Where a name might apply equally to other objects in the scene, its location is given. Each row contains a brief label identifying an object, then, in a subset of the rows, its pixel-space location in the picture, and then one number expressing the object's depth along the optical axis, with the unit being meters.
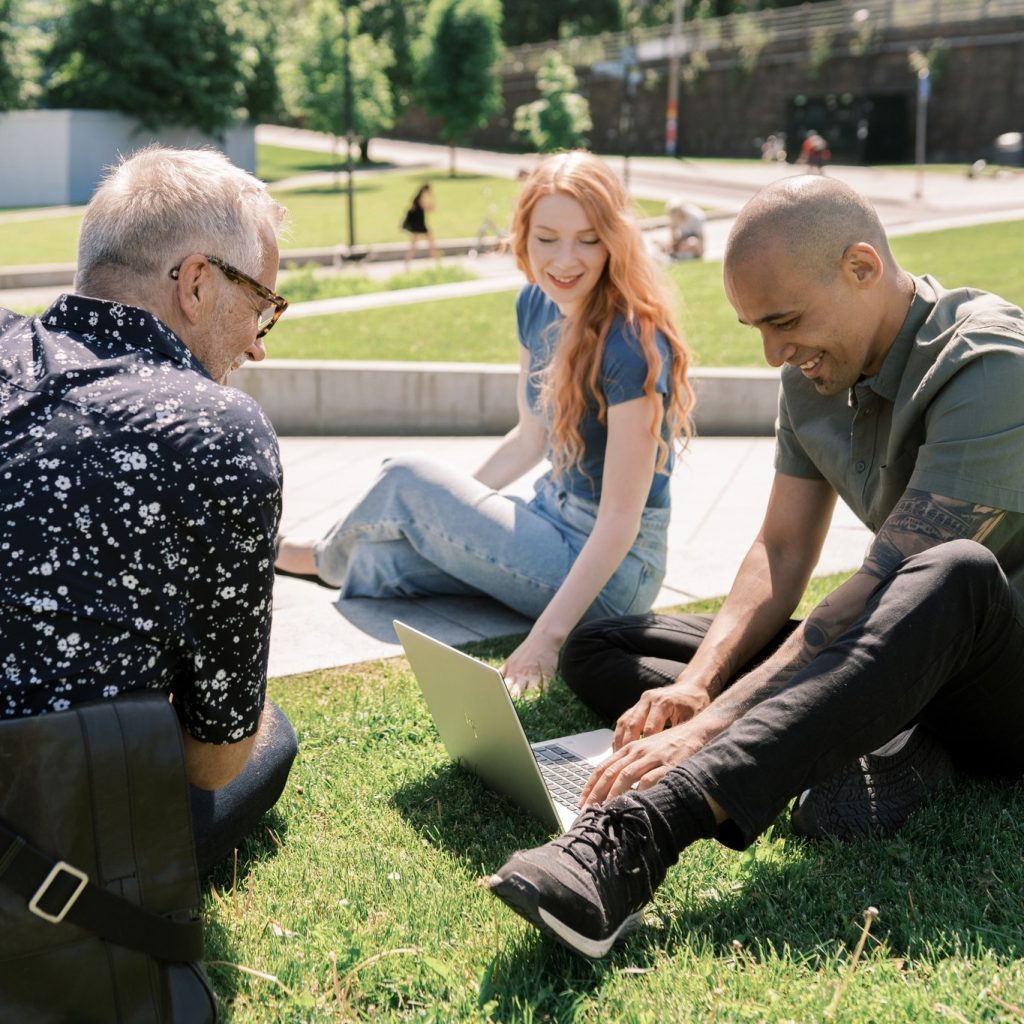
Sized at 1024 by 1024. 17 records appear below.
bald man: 2.33
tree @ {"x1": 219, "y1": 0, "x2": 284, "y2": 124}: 44.44
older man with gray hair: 1.85
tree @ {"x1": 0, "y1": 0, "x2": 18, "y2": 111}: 41.59
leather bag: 1.78
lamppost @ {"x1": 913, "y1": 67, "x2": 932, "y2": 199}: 29.73
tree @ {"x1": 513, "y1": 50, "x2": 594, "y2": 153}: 47.47
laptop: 2.71
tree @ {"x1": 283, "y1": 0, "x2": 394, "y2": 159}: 46.84
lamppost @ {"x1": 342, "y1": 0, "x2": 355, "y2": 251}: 19.05
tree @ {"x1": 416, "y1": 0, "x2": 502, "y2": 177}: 50.50
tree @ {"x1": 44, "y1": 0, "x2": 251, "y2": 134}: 42.91
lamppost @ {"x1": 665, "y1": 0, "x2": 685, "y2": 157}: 49.00
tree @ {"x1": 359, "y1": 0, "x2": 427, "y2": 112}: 59.25
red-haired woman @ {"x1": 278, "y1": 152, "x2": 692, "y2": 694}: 3.93
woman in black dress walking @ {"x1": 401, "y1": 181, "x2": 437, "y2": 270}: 21.72
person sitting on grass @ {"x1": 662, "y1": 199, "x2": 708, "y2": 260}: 18.23
